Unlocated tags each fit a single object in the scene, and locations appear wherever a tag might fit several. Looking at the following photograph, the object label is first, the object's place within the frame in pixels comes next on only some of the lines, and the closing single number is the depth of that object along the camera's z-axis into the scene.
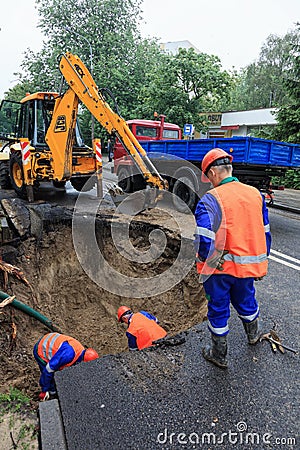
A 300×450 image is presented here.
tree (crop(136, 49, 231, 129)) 18.17
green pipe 3.97
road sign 13.35
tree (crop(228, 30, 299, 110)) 31.06
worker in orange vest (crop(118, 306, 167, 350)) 3.36
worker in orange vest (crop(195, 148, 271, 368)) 2.62
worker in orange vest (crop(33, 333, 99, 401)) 3.05
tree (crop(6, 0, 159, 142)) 24.89
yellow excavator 7.50
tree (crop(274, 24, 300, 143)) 15.88
